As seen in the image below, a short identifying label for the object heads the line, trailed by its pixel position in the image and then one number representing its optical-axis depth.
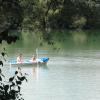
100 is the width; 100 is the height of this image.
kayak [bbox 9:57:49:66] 40.34
